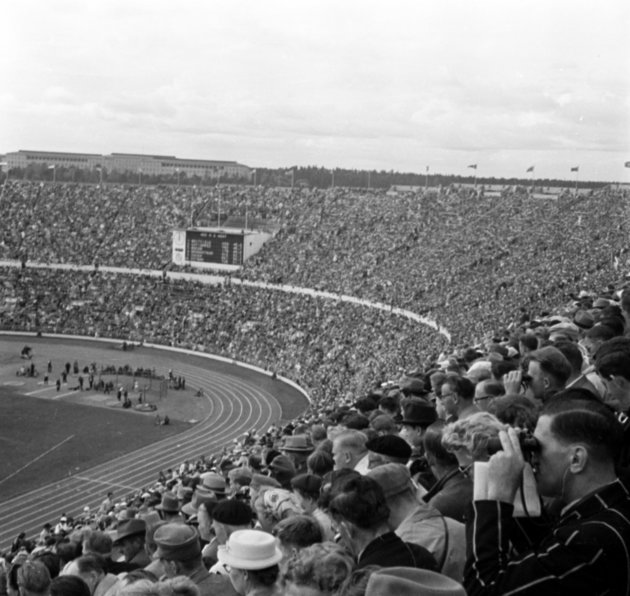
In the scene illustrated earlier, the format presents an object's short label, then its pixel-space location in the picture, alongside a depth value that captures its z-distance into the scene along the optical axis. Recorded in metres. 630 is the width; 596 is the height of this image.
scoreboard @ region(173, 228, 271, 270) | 60.22
